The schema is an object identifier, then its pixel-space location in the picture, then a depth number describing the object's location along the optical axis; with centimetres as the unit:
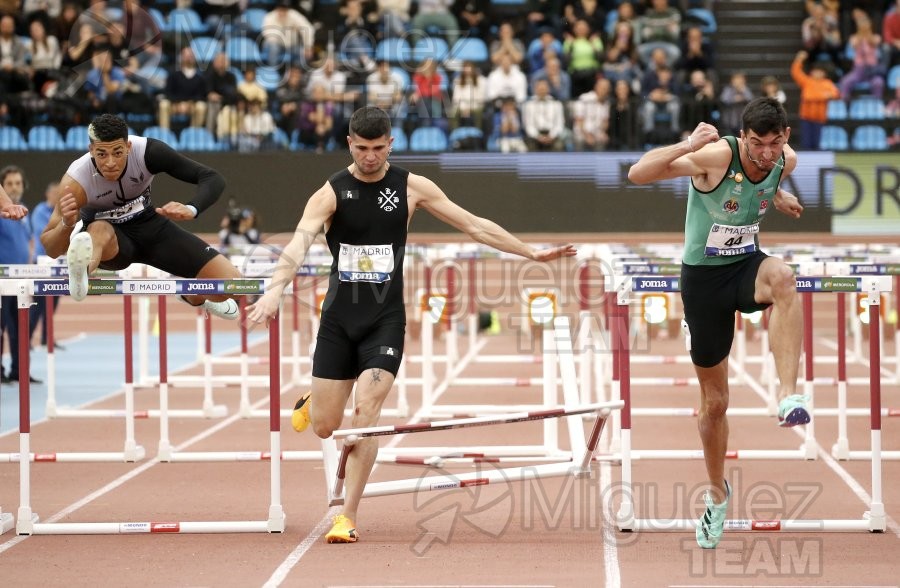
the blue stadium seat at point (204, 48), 2241
